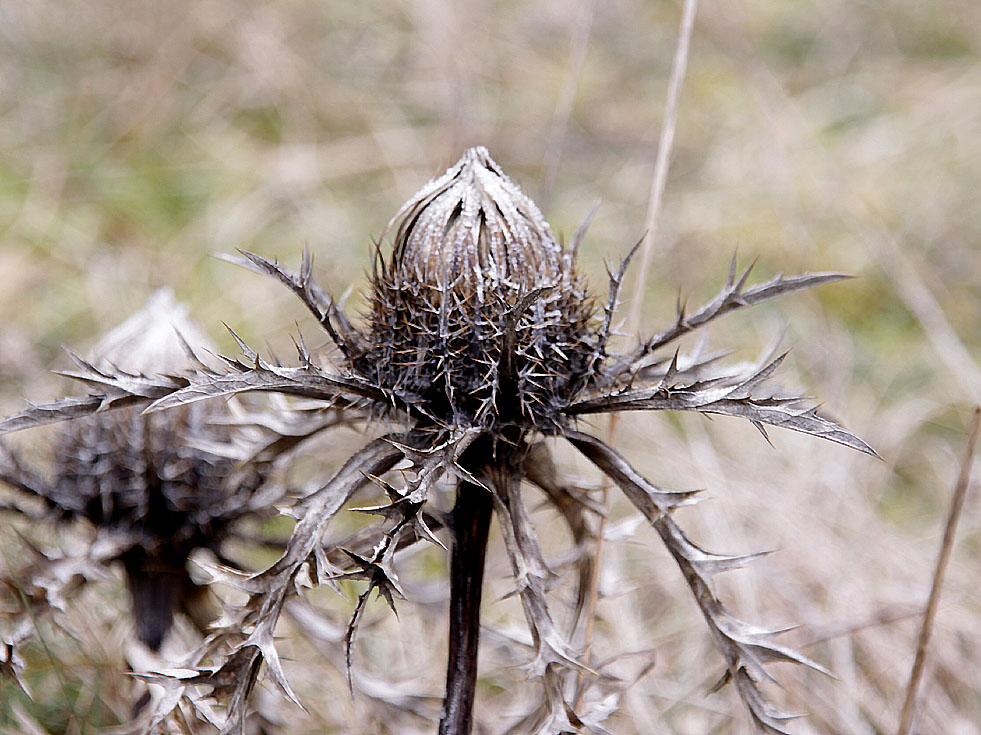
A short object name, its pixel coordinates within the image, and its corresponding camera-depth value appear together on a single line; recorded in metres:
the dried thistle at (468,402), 0.63
